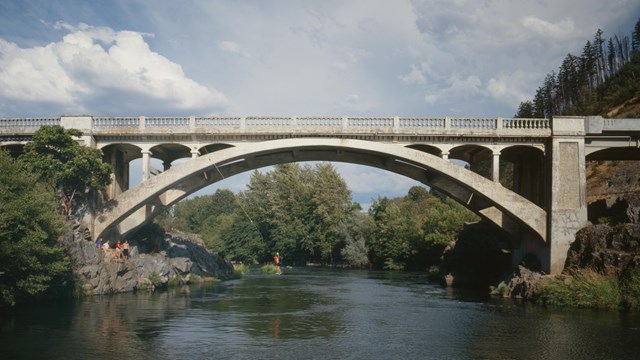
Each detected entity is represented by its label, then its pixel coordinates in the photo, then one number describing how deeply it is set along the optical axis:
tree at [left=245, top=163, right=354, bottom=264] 74.12
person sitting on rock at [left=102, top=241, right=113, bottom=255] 32.69
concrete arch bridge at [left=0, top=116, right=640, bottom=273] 32.38
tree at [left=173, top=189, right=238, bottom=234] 119.75
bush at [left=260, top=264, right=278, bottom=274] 57.06
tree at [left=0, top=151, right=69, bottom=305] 23.05
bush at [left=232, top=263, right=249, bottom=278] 49.36
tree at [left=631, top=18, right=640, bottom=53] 82.56
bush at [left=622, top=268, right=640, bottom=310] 25.75
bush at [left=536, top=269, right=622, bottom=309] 26.69
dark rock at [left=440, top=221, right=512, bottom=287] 41.31
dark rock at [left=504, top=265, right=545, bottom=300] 31.16
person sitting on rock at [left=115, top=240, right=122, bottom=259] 33.42
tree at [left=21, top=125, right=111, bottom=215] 31.81
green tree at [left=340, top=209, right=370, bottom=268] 69.19
